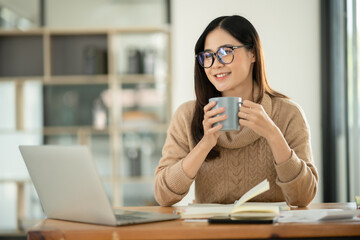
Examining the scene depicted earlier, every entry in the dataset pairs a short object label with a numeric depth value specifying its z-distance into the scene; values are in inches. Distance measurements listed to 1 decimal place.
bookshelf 194.6
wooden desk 60.1
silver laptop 61.4
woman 78.5
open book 63.0
